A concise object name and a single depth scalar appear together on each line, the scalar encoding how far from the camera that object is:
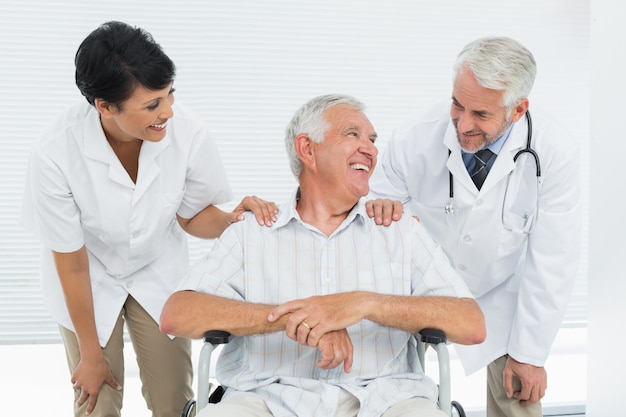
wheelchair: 1.79
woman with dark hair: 1.92
